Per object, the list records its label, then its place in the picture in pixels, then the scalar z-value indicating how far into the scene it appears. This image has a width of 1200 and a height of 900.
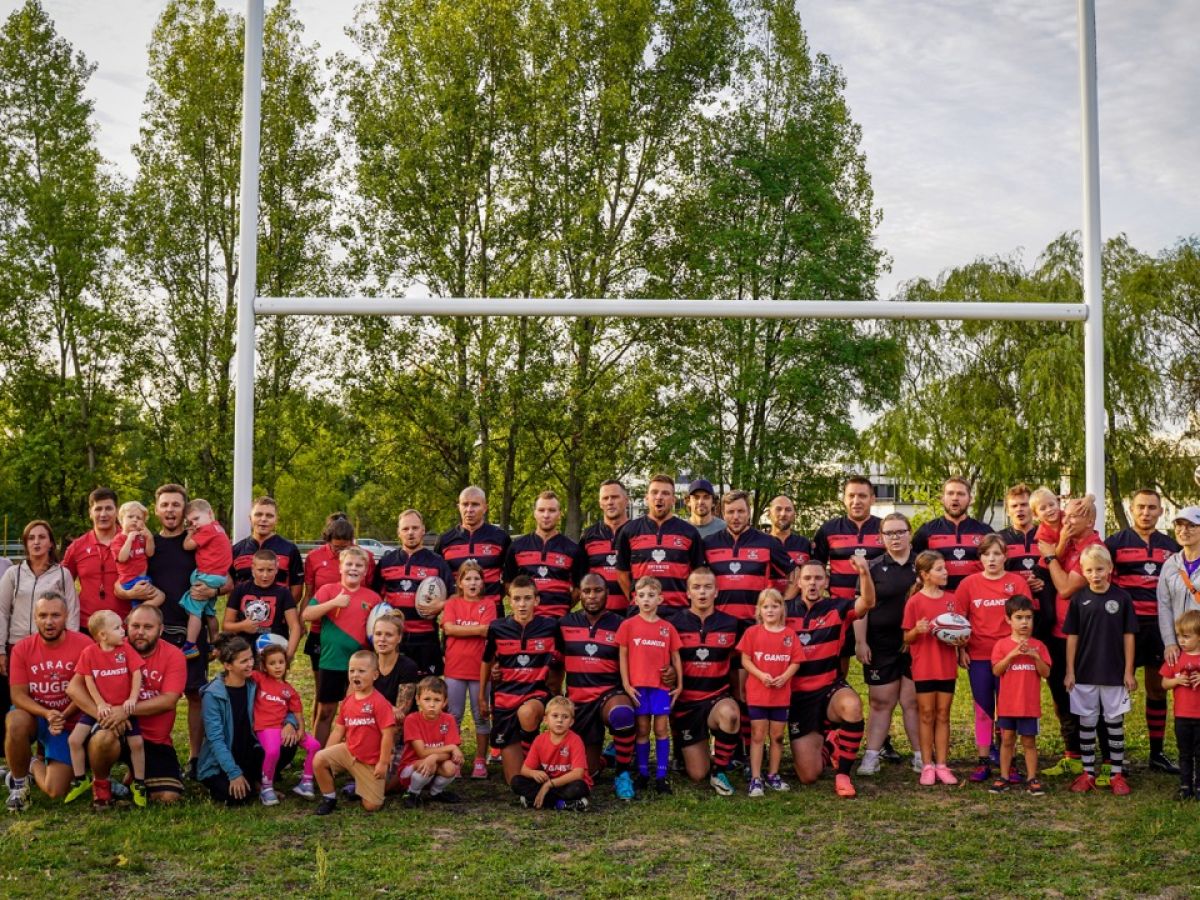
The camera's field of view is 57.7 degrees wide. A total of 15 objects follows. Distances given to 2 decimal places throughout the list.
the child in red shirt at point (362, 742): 6.12
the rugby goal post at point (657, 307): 7.75
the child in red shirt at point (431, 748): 6.21
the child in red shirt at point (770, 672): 6.56
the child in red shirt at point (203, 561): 6.73
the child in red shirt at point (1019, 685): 6.50
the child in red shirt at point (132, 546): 6.56
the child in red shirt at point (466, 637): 6.96
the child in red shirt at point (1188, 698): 6.26
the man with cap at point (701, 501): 7.43
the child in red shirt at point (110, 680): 6.17
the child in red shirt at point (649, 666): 6.57
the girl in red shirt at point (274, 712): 6.32
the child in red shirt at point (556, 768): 6.18
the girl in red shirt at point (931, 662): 6.77
